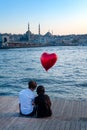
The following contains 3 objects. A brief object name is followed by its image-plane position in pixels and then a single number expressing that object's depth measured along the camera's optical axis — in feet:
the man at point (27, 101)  14.35
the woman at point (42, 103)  13.95
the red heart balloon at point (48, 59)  16.72
